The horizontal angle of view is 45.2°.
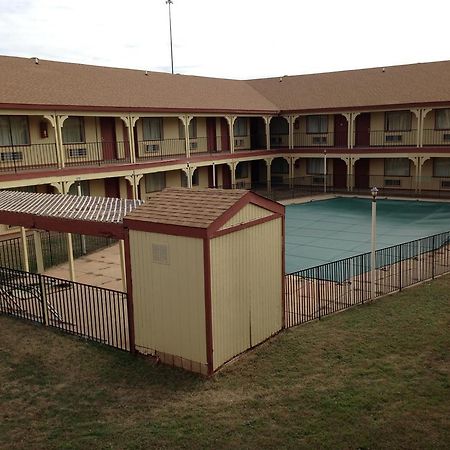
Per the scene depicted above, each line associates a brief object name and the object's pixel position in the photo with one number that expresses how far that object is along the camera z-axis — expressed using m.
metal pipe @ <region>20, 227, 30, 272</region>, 14.60
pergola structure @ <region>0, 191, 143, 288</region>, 10.84
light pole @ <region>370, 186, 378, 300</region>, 13.31
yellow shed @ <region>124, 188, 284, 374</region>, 9.25
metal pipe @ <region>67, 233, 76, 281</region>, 14.29
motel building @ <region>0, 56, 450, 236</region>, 24.25
